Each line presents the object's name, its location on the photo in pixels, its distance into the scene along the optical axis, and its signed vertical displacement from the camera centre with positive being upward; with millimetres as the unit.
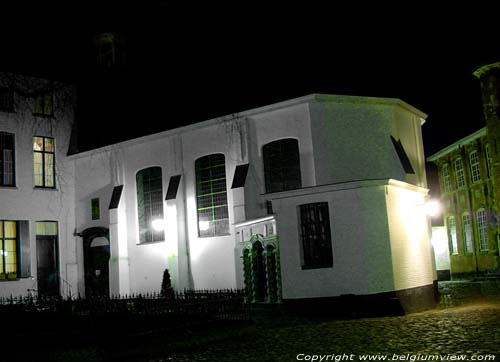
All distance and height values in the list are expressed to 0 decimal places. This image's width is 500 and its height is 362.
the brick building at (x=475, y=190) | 35500 +3781
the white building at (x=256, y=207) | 17891 +2174
